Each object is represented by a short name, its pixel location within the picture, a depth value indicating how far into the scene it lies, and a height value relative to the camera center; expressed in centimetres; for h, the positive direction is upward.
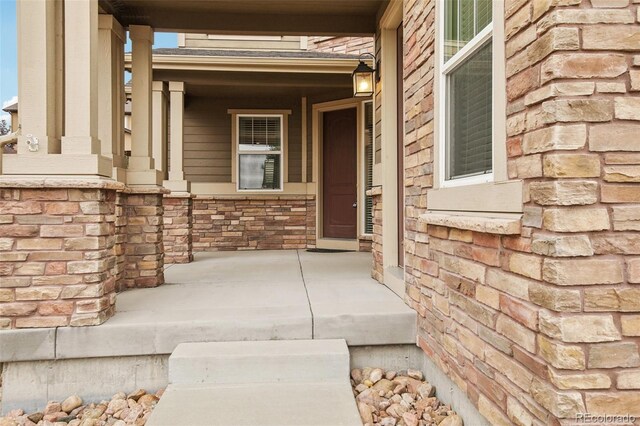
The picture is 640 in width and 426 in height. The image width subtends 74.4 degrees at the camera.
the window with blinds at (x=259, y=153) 736 +101
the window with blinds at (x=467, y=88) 194 +62
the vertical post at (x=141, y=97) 398 +109
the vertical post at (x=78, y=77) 263 +84
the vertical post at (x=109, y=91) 379 +109
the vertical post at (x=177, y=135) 590 +109
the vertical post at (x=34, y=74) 259 +85
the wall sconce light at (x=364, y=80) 425 +132
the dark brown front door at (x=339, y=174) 687 +61
